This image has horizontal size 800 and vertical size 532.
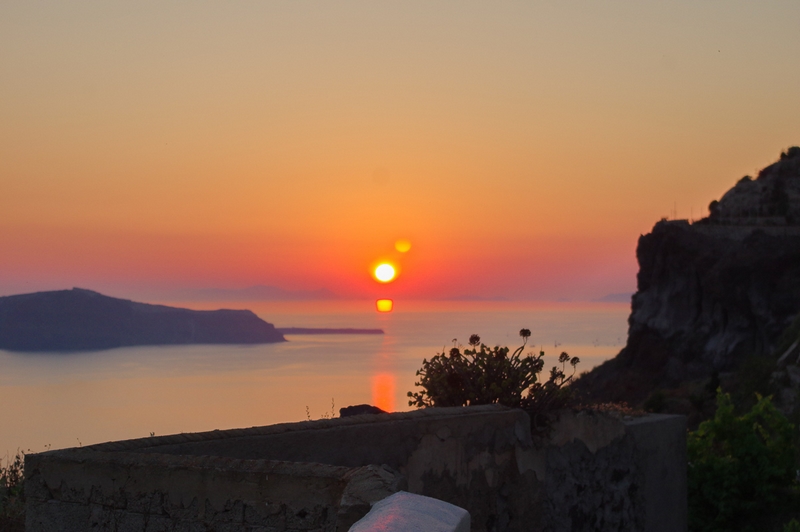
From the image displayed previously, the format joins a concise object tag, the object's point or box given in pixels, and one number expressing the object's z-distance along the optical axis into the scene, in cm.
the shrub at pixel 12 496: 837
